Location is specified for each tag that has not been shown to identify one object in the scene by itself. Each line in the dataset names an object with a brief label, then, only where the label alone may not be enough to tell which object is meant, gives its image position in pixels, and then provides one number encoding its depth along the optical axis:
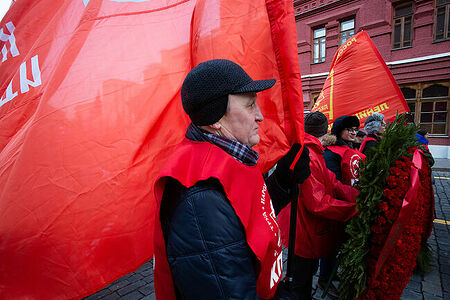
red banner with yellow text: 3.90
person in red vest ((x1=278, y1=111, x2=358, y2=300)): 2.05
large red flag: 0.94
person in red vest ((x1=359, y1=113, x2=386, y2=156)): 3.70
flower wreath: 1.63
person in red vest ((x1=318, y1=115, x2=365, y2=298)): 2.65
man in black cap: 0.82
